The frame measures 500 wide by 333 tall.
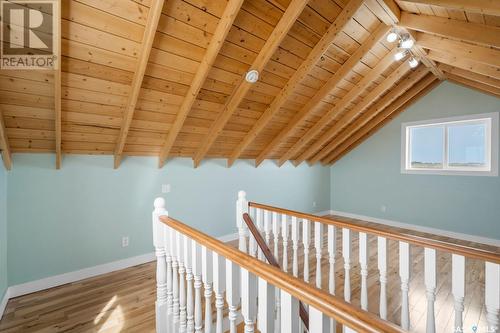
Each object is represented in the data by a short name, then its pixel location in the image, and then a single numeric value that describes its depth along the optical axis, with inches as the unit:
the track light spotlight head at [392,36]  92.4
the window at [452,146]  151.3
